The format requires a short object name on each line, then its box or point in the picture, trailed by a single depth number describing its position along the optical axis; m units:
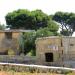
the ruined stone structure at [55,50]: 32.88
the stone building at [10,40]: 41.34
